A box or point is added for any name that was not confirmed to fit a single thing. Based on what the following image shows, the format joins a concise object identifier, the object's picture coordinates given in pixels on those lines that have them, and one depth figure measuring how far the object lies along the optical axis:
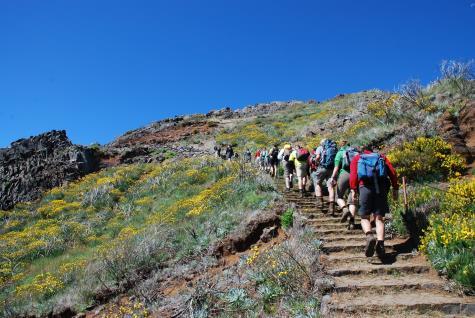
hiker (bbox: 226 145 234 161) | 23.54
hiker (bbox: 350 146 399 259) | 7.15
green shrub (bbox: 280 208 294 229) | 9.00
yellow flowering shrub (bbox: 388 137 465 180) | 10.92
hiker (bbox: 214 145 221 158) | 25.74
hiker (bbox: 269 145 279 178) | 17.44
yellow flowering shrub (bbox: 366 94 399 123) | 16.50
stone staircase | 5.59
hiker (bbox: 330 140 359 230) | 8.65
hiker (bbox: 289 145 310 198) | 12.25
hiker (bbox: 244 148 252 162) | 23.67
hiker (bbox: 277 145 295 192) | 13.28
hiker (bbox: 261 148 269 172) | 18.58
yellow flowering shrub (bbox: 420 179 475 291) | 5.99
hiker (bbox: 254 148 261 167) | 20.05
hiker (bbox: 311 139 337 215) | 10.39
